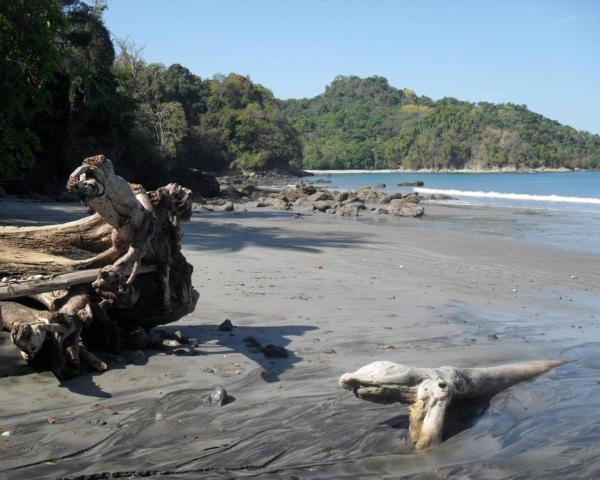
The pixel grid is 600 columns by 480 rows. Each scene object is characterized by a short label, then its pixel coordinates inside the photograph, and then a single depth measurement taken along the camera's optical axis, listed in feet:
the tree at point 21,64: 49.91
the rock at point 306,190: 122.93
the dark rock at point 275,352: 20.31
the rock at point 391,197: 114.97
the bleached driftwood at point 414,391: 14.51
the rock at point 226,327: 22.90
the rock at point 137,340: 19.81
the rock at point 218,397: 16.40
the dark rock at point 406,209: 87.95
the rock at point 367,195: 119.85
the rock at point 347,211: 87.40
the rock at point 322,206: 93.40
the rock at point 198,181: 116.98
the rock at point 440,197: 135.70
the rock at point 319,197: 112.56
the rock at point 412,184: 229.86
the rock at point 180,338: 20.62
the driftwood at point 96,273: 16.92
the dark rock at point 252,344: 20.98
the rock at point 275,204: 97.19
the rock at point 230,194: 120.19
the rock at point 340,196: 112.74
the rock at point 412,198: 105.81
